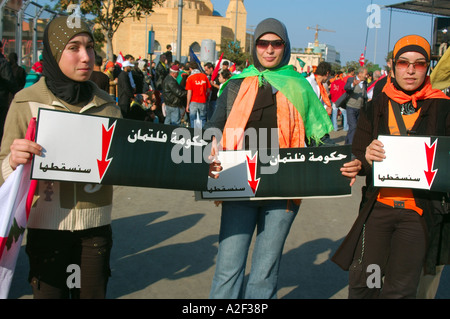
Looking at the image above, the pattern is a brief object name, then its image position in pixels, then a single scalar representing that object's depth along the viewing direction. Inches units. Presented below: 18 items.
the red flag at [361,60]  562.9
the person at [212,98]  653.3
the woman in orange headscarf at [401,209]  138.3
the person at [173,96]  598.2
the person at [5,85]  328.2
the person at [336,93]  649.6
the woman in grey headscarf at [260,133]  140.0
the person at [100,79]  367.6
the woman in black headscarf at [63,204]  115.4
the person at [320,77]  479.5
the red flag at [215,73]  664.0
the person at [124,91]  491.5
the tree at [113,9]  829.2
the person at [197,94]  587.8
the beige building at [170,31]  4357.8
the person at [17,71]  404.5
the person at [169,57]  833.5
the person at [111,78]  546.2
